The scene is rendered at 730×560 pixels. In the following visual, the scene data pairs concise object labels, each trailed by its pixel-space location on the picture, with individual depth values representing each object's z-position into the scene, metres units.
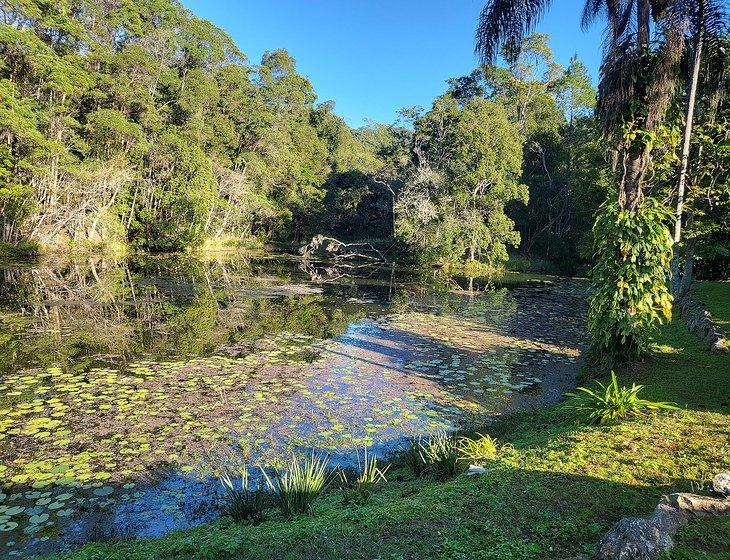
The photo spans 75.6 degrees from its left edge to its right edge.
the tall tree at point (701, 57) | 12.16
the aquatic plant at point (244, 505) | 4.23
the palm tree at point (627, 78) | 8.20
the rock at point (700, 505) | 3.17
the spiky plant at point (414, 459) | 5.34
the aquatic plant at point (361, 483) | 4.41
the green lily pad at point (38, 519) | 4.39
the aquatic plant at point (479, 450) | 5.04
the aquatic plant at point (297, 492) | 4.19
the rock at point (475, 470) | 4.51
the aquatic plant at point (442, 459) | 4.95
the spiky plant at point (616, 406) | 5.55
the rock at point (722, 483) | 3.41
